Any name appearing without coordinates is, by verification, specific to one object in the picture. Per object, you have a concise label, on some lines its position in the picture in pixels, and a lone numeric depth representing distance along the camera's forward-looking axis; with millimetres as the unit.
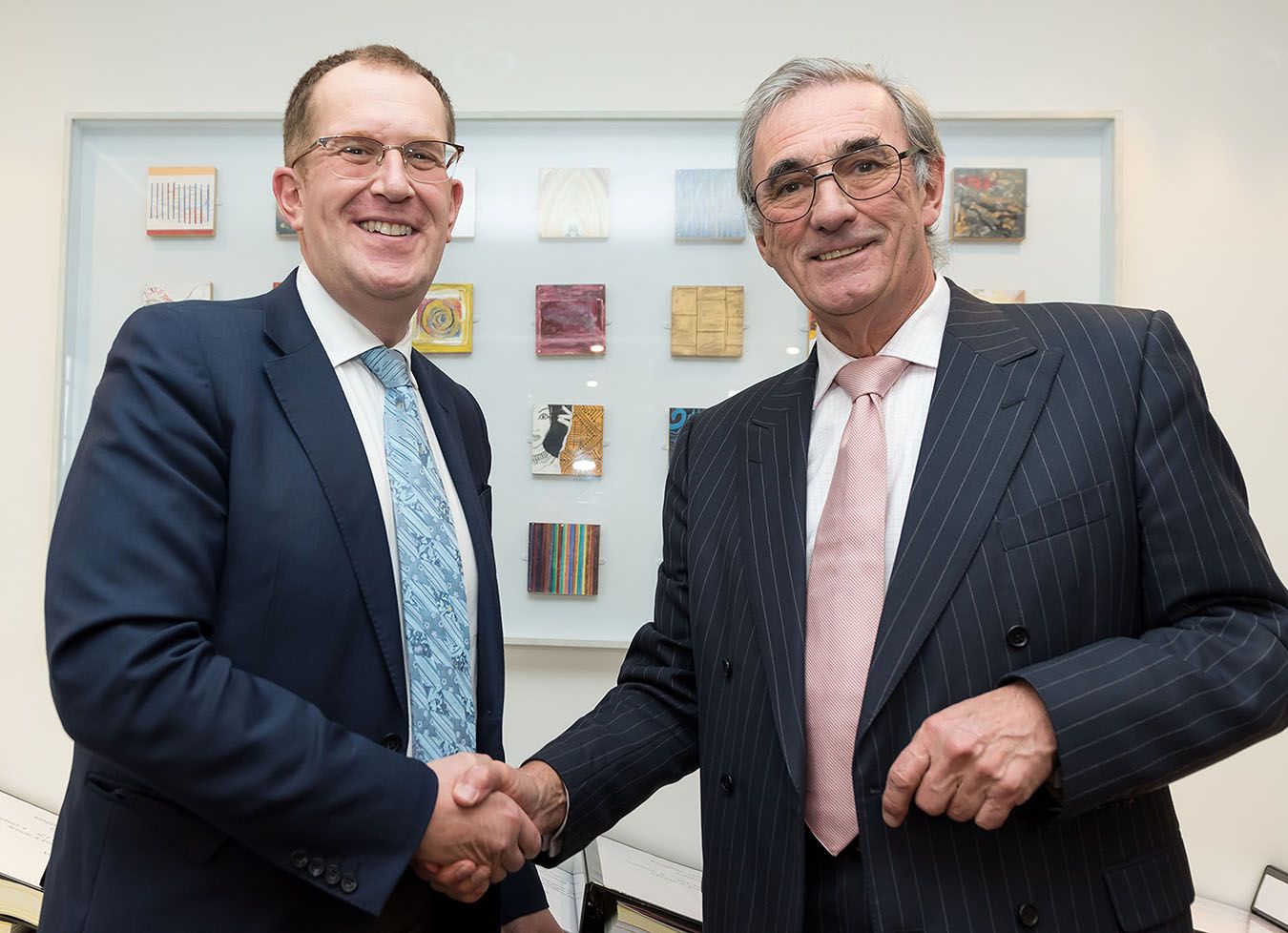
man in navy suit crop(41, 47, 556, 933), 1112
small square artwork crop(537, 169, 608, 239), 2467
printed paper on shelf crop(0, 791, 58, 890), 2254
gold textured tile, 2436
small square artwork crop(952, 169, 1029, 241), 2400
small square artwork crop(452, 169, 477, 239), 2480
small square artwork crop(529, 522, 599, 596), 2434
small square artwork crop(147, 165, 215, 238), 2520
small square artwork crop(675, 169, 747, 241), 2443
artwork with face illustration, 2451
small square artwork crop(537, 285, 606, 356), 2457
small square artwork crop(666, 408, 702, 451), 2436
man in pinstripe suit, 1173
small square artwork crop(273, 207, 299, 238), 2518
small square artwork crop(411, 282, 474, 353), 2473
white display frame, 2402
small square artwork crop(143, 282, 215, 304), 2520
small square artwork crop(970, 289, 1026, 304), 2393
